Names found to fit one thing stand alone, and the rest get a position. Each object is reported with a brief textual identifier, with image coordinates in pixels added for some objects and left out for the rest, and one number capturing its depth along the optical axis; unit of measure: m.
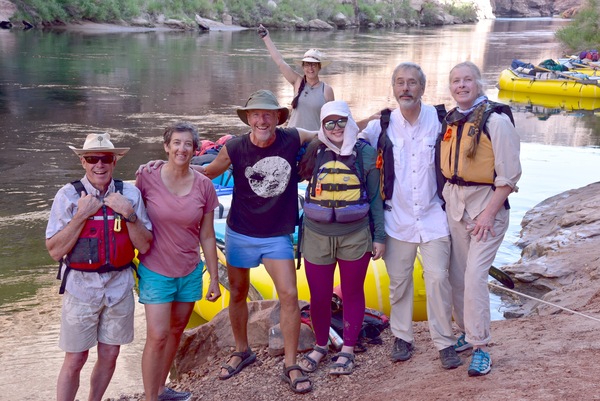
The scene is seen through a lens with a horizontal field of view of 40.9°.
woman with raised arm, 6.19
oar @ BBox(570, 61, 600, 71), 22.39
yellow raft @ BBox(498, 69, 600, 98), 19.98
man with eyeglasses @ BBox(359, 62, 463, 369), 3.88
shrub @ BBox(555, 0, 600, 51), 30.39
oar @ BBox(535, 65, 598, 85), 20.02
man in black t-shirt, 3.98
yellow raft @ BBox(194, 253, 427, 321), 5.68
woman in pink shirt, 3.76
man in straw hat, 3.50
